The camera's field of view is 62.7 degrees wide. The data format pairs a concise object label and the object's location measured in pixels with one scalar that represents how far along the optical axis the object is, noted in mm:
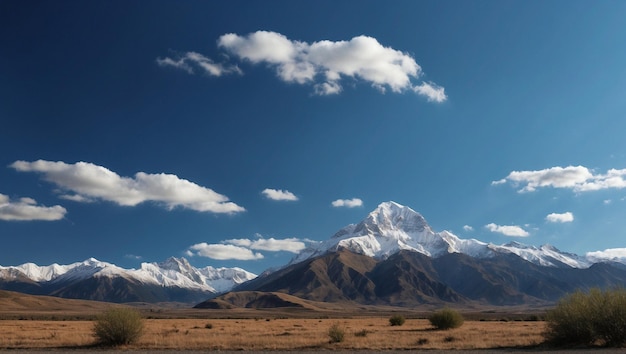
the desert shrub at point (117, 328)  42812
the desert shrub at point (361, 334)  52425
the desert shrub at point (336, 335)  44516
